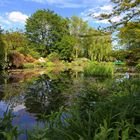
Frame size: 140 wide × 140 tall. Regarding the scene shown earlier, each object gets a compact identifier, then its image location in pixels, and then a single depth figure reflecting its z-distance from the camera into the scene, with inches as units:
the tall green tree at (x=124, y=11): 163.6
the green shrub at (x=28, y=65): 726.4
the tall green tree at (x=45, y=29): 1153.6
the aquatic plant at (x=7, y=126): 65.0
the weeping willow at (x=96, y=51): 1041.1
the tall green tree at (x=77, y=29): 1101.8
